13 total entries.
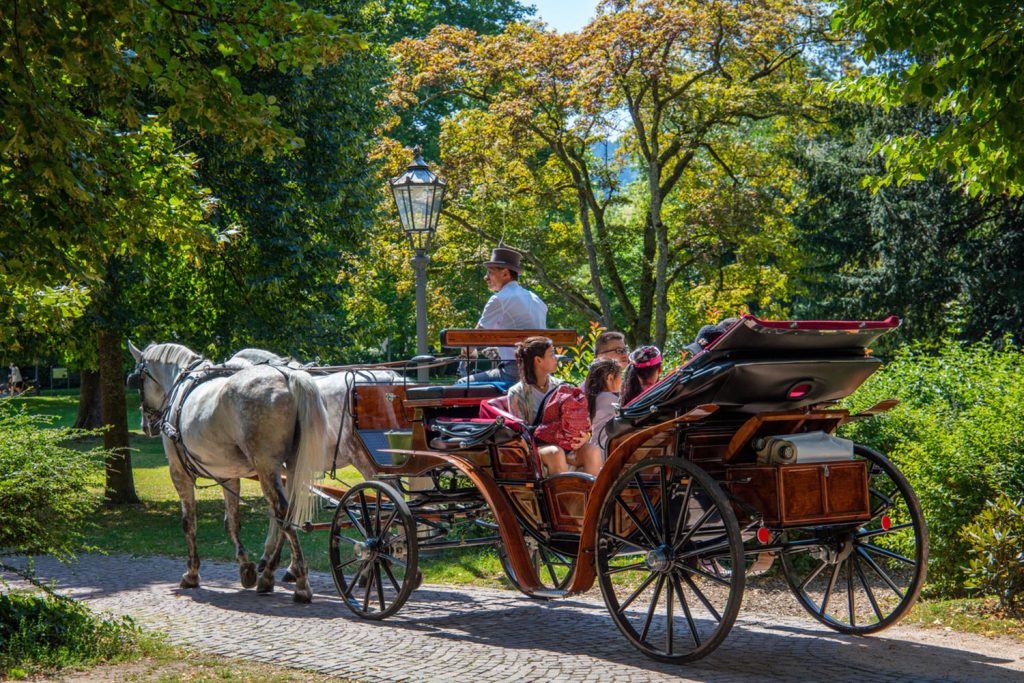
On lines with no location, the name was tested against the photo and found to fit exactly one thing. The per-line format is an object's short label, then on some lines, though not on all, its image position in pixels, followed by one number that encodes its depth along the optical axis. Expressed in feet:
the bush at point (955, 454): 27.48
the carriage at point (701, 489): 20.38
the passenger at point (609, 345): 28.96
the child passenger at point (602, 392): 27.35
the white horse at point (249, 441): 31.35
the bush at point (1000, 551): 25.26
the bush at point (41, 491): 25.26
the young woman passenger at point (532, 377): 26.73
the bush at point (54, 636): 22.52
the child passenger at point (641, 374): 26.32
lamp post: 38.70
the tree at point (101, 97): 24.26
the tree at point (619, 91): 64.54
